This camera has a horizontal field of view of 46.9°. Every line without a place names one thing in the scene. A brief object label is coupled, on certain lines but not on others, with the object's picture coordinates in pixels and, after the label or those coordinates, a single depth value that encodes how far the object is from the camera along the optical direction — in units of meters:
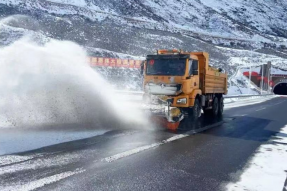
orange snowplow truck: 11.54
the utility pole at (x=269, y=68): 65.44
